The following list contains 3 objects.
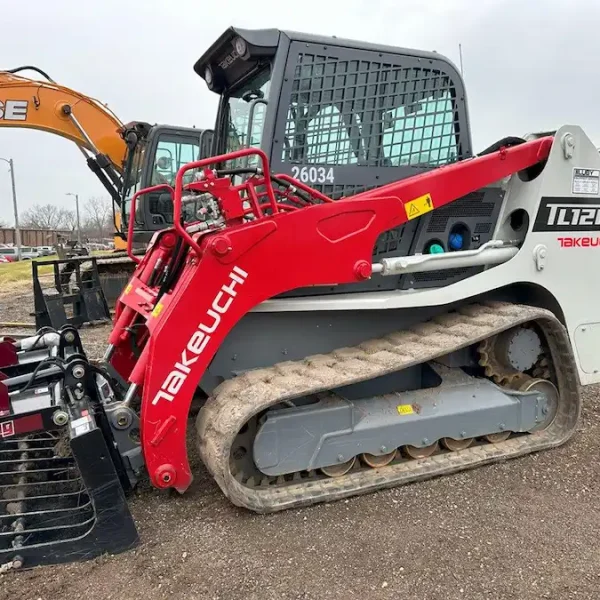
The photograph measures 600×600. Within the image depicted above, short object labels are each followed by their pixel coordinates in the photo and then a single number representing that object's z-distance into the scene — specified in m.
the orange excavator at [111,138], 8.94
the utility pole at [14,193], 38.56
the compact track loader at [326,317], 2.99
